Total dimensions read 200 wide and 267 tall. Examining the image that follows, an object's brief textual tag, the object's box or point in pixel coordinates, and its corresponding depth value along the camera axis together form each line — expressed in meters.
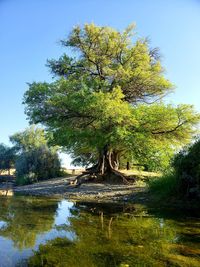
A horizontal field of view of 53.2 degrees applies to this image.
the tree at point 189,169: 7.76
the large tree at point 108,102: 14.76
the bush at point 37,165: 19.47
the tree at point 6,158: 38.07
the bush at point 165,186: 8.63
